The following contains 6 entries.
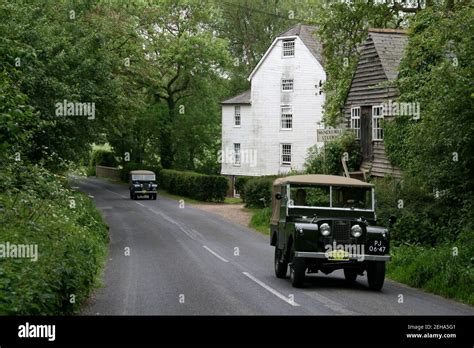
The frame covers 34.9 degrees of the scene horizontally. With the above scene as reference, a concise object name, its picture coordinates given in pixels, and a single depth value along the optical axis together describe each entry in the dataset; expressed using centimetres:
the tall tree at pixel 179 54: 6188
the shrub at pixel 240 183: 5384
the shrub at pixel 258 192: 4329
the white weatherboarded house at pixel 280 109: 5675
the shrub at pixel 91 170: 8852
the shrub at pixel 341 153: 3672
